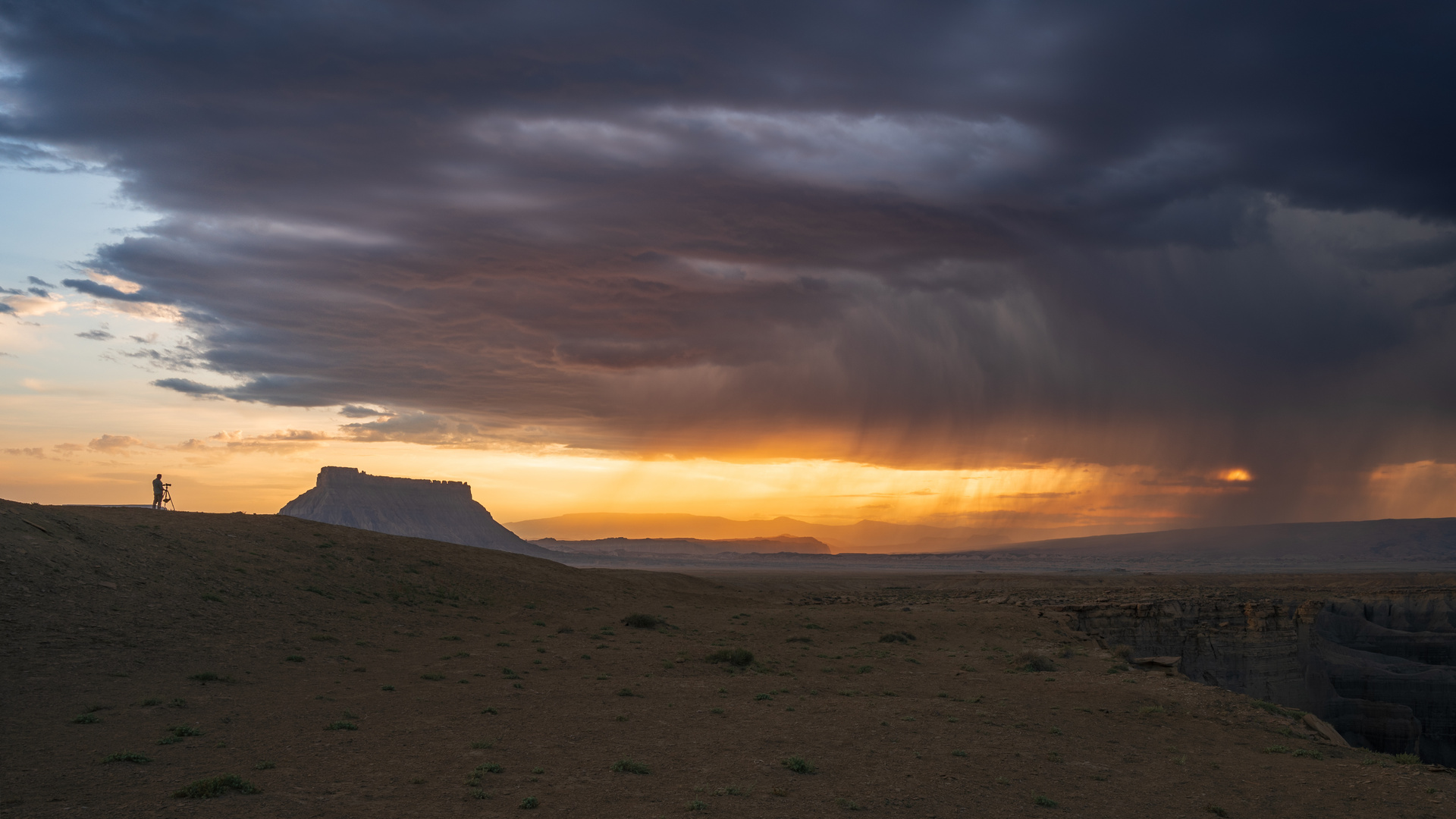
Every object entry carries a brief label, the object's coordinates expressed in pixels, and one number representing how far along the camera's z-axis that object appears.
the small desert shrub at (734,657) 30.47
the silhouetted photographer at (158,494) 45.84
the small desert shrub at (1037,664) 31.04
